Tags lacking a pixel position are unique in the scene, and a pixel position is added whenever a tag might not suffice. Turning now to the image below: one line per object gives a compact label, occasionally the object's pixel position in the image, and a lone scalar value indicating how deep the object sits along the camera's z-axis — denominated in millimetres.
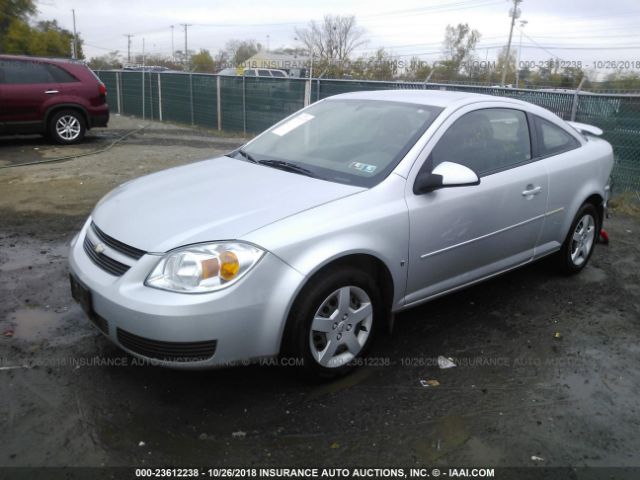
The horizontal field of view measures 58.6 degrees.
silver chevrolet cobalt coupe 2740
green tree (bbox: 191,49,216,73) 49316
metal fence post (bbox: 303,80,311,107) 12930
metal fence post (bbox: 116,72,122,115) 20359
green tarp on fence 8164
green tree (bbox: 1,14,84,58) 41250
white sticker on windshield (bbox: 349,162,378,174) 3465
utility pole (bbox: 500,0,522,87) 46947
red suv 10422
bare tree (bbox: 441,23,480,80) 46875
